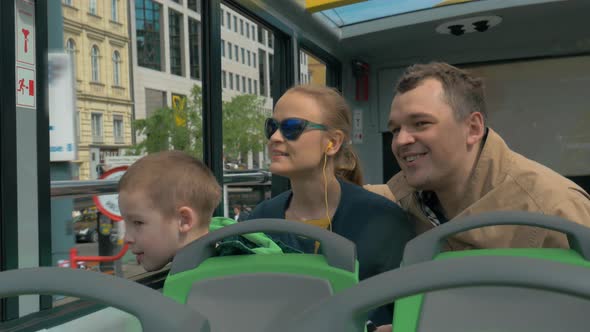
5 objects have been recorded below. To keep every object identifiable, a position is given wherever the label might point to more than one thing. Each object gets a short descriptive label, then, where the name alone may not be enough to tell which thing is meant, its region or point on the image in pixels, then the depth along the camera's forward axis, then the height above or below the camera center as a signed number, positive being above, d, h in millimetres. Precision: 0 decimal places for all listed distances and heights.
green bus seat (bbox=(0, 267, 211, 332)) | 472 -103
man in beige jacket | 1359 -5
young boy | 1294 -79
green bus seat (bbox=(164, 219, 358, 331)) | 845 -160
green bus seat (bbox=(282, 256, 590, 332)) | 400 -80
